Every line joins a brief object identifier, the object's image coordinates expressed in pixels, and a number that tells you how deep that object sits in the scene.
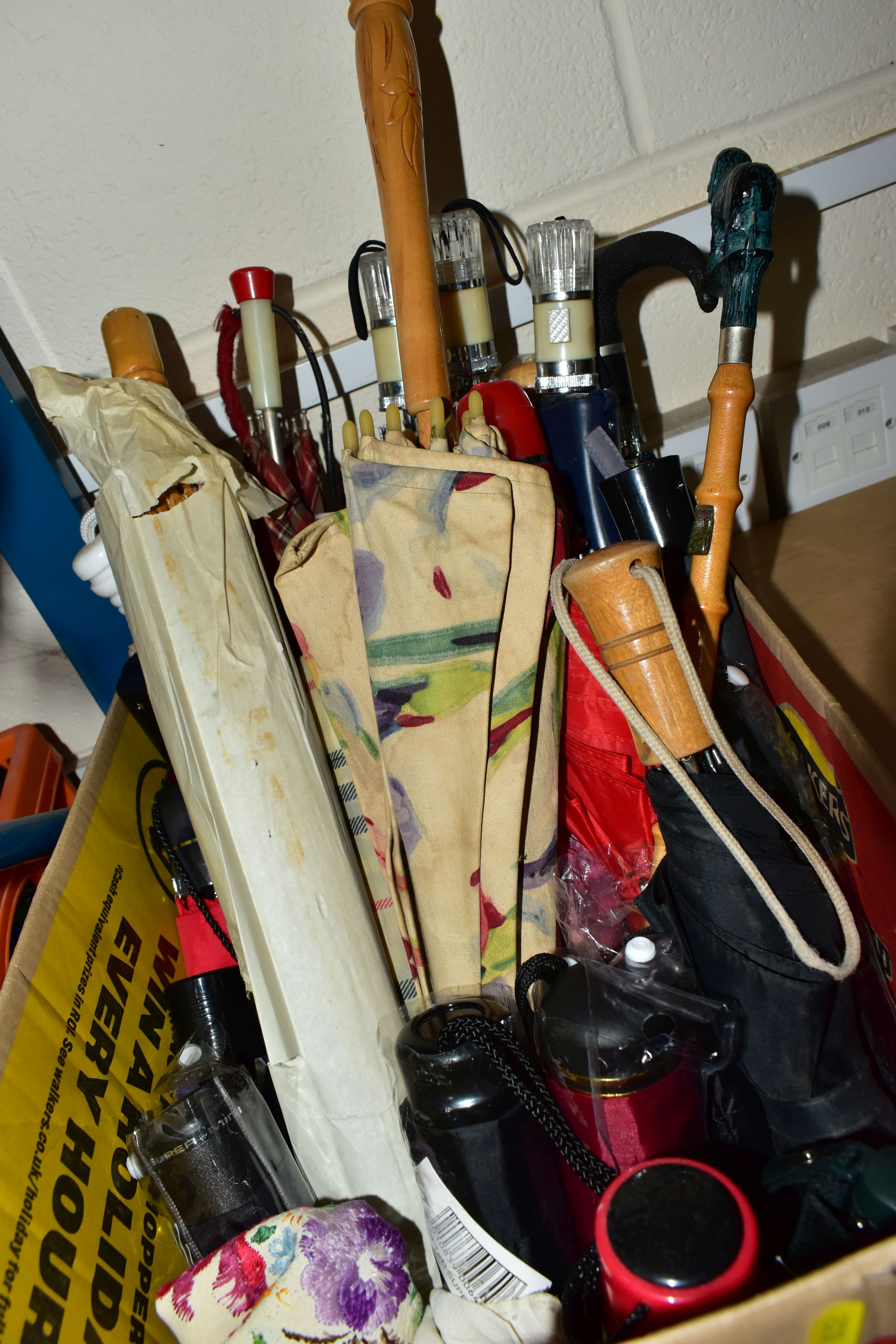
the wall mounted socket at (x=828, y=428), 0.93
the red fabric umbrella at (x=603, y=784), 0.65
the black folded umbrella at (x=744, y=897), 0.50
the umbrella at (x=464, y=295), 0.78
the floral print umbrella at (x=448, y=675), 0.59
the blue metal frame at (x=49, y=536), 0.86
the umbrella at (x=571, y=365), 0.69
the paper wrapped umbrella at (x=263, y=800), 0.62
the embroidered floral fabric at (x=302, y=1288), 0.52
